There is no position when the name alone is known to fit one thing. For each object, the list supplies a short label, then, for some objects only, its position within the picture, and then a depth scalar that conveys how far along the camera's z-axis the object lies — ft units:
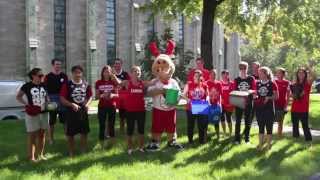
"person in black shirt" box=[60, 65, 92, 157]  33.99
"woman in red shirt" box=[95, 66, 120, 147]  36.11
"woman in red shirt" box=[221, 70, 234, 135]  45.03
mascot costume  34.12
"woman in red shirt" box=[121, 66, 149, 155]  35.01
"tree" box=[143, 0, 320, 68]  70.13
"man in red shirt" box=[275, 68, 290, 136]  44.70
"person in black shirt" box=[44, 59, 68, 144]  38.55
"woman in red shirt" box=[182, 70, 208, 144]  38.19
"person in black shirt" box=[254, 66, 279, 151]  37.83
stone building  123.65
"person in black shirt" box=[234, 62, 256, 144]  40.32
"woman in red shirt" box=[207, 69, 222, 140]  41.10
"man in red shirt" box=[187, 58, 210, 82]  41.75
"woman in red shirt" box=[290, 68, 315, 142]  43.11
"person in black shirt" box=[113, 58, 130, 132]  39.22
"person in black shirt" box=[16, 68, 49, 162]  32.76
